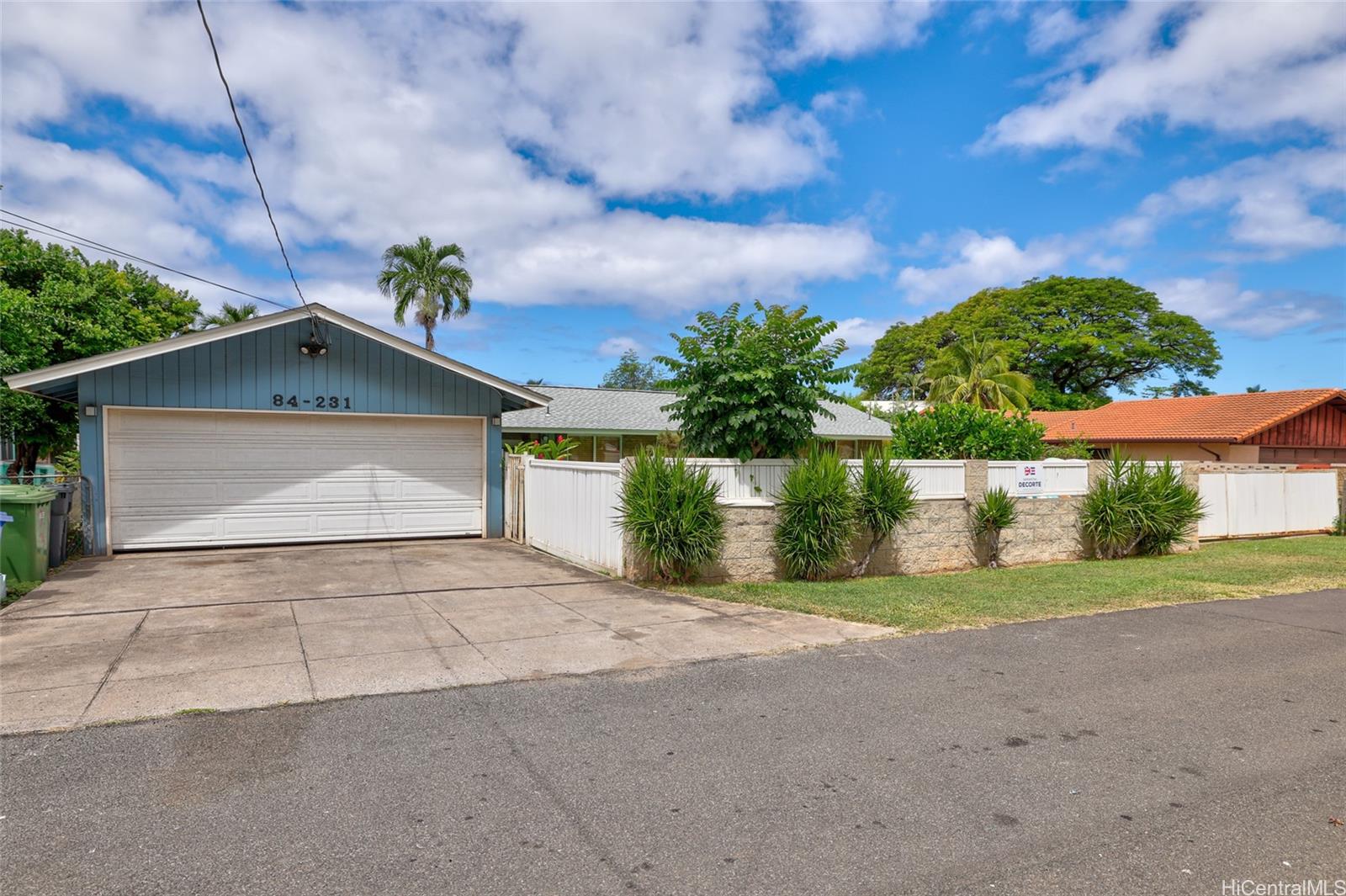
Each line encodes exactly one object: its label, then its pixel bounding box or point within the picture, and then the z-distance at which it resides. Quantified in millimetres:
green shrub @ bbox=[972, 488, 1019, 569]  11516
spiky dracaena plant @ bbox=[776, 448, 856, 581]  9750
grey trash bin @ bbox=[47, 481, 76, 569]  10000
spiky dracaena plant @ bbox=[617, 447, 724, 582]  9164
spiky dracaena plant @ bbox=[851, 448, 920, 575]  10312
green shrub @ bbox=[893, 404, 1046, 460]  12984
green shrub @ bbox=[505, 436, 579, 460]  14586
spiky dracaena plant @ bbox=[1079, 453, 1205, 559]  12586
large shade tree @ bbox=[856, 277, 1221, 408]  42469
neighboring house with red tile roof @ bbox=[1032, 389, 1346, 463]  22484
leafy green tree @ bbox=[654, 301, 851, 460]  9742
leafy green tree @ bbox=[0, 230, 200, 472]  15031
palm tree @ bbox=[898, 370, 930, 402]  39969
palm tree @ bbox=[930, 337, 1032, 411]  27000
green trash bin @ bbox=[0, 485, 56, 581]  8312
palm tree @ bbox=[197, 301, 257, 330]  30391
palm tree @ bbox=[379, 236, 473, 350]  30438
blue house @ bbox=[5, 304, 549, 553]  11445
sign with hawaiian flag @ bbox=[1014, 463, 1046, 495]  12031
